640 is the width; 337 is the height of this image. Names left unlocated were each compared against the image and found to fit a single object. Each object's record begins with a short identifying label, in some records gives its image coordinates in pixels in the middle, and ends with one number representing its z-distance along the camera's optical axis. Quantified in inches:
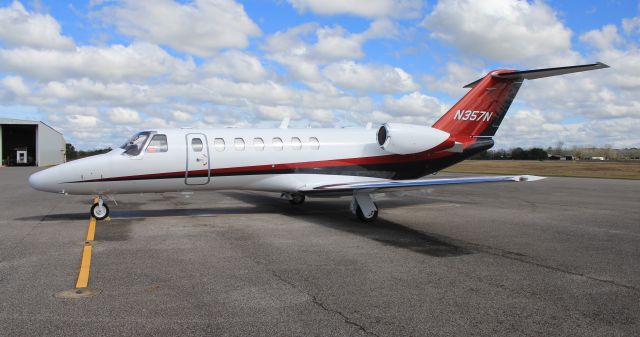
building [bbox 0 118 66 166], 2610.7
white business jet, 460.1
